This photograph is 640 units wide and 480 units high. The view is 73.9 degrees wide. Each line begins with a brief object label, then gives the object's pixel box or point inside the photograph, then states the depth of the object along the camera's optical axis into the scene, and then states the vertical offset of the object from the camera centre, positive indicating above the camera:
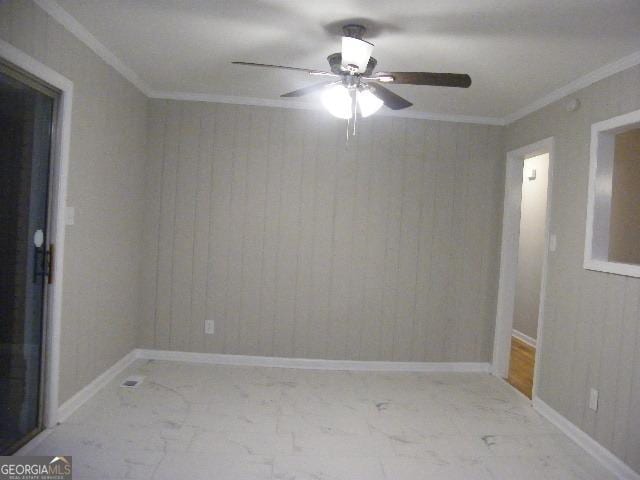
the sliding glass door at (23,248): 2.13 -0.18
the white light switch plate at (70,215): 2.53 +0.01
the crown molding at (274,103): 3.76 +1.12
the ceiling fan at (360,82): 2.02 +0.78
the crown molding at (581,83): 2.49 +1.11
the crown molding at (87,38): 2.28 +1.12
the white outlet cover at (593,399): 2.61 -0.93
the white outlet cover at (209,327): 3.85 -0.92
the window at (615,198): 2.60 +0.37
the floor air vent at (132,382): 3.22 -1.25
